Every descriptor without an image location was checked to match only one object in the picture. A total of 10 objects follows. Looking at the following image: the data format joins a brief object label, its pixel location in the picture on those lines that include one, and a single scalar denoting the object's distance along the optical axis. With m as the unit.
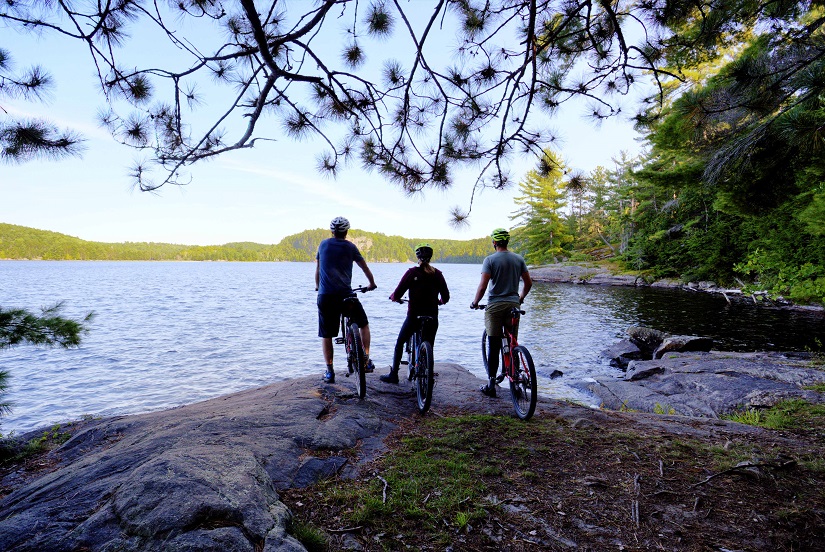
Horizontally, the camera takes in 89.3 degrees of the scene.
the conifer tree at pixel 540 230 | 56.16
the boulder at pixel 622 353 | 13.08
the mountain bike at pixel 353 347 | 5.48
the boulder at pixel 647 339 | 13.95
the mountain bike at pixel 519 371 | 5.00
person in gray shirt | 5.58
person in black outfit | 5.79
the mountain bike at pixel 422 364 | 5.28
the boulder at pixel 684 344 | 12.90
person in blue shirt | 5.70
